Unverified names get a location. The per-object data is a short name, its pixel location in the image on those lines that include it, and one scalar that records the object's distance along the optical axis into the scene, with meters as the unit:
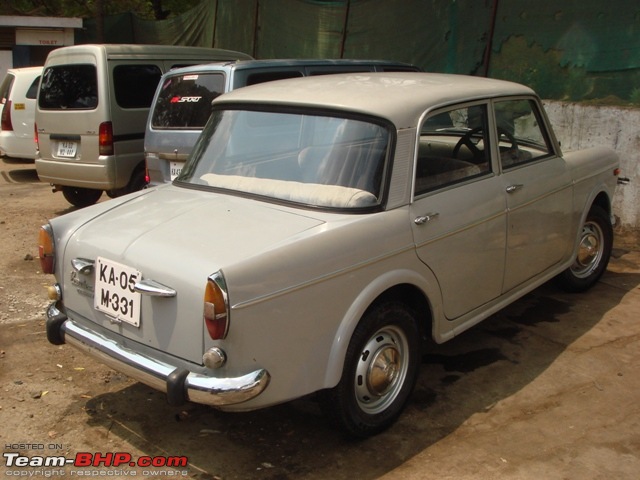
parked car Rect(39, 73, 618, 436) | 3.21
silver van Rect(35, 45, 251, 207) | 7.94
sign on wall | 16.14
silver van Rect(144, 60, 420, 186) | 6.68
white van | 11.12
